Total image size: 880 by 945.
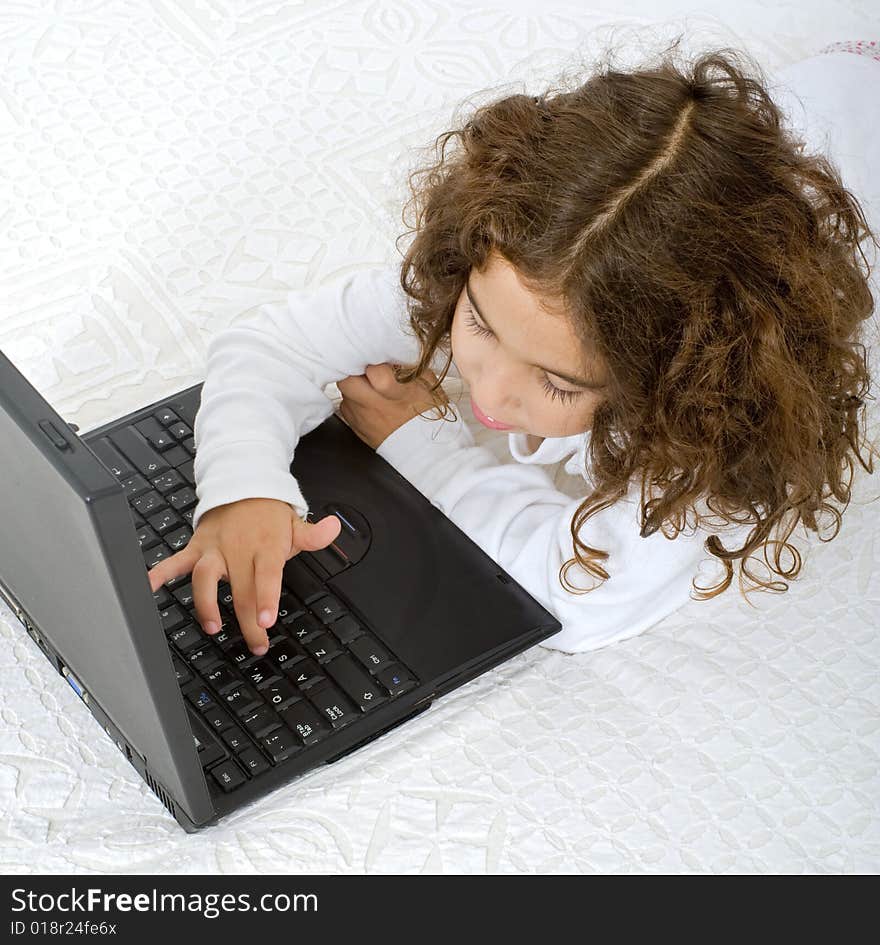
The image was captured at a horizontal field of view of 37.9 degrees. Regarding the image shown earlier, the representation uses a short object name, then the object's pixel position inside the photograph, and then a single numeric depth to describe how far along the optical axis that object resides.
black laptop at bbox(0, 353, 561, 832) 0.48
